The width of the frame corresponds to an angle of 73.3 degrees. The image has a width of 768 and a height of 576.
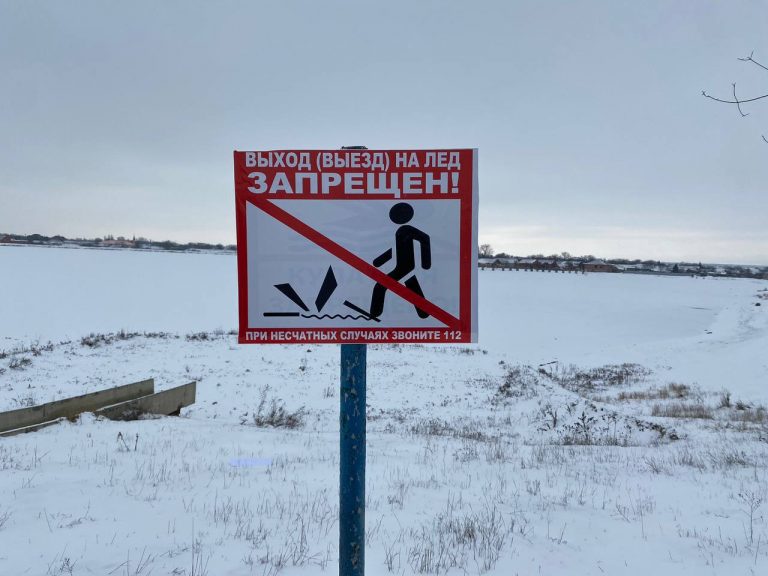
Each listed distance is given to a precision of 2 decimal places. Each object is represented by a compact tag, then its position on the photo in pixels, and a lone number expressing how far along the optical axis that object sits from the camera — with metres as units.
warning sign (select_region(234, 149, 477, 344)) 2.42
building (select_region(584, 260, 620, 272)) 156.12
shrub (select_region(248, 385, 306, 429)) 10.34
